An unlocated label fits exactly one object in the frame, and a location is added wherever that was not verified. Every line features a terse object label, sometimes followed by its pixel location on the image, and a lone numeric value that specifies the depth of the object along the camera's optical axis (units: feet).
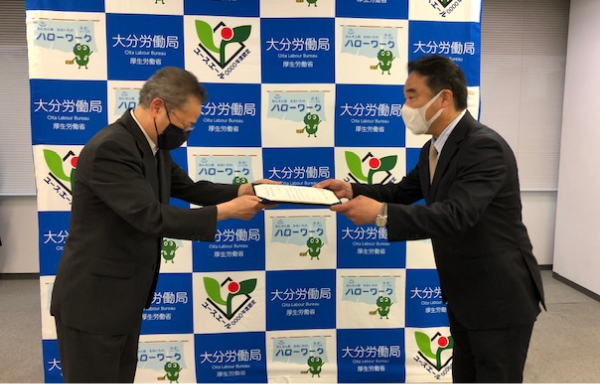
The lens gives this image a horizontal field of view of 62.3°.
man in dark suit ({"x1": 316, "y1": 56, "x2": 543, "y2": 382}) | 5.95
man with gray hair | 5.73
